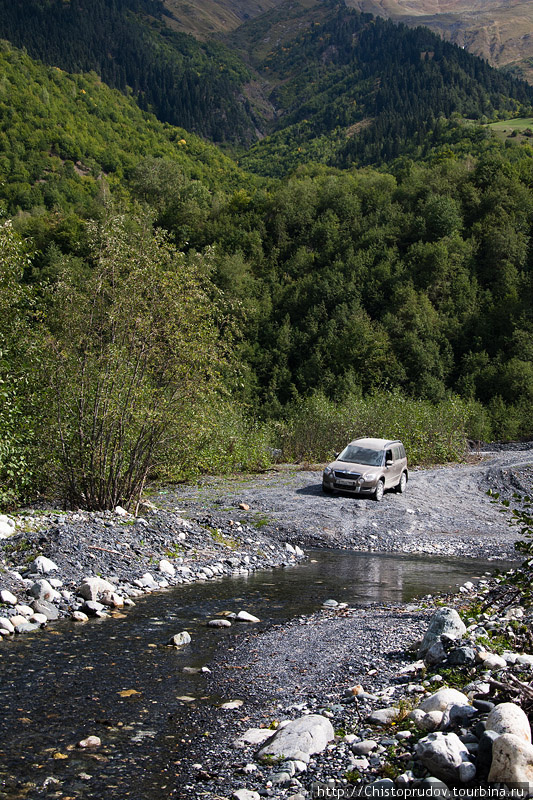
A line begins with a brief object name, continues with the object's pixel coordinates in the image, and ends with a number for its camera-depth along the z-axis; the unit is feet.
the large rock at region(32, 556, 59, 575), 33.30
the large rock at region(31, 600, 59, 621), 29.58
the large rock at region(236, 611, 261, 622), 31.24
